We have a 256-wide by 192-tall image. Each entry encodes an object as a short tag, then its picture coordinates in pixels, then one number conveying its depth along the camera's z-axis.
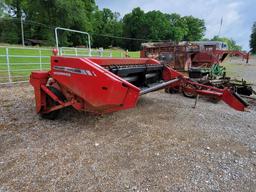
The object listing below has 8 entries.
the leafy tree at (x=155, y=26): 61.56
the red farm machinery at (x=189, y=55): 9.74
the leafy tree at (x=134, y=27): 60.12
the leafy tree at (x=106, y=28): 53.42
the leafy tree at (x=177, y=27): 65.19
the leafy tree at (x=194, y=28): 79.45
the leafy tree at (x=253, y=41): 71.82
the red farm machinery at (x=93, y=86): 2.54
